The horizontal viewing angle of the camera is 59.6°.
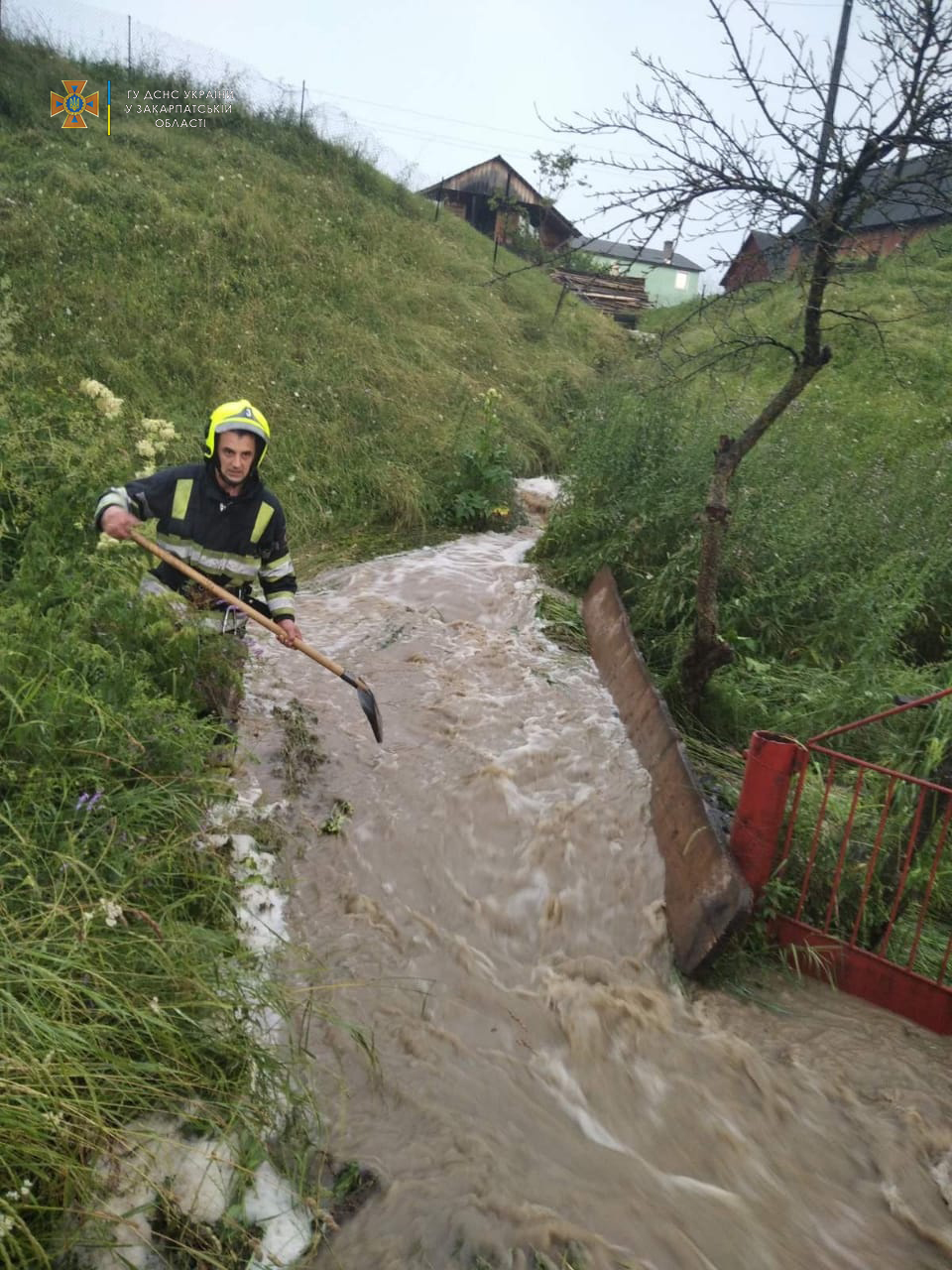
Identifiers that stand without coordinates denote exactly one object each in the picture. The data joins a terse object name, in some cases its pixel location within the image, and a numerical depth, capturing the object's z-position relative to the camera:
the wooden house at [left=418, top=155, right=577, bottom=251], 30.81
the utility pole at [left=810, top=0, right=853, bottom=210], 4.38
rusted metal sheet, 3.49
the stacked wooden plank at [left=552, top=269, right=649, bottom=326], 28.05
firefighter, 4.17
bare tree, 4.12
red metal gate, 3.39
